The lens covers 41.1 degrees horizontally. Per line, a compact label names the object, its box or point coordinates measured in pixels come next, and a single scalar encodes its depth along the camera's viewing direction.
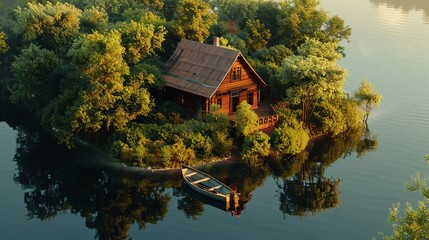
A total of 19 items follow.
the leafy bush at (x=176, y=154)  59.62
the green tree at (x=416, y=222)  33.62
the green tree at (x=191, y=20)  79.06
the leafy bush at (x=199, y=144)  61.94
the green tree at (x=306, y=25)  84.88
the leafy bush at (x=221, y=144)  62.91
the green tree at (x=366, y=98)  74.69
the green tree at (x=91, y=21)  83.88
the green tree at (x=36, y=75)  72.44
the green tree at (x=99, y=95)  62.38
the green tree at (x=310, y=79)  66.38
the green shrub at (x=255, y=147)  62.66
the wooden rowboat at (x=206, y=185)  53.50
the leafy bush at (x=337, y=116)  70.38
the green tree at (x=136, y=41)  70.25
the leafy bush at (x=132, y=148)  59.81
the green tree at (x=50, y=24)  81.01
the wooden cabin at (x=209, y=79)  68.50
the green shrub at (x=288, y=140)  64.19
